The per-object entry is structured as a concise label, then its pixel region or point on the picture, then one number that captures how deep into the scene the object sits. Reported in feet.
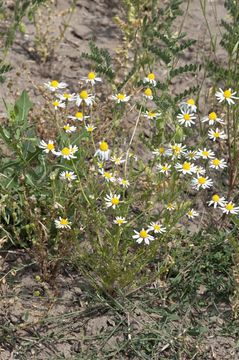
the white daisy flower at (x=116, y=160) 7.63
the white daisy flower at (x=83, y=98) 7.27
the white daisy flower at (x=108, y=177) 7.24
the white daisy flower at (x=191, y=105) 7.61
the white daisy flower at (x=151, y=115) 8.06
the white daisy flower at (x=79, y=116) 7.49
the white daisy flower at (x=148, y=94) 7.63
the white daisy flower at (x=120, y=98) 7.84
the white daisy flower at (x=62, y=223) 7.21
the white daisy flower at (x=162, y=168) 7.58
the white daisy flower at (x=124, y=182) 7.23
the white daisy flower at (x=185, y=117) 7.80
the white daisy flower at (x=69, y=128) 7.76
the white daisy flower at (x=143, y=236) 7.20
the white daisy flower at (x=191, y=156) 7.70
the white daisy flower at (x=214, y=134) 8.08
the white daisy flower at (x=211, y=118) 7.57
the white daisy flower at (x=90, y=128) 7.64
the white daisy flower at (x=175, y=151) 7.52
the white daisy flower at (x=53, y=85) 7.45
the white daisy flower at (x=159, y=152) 7.90
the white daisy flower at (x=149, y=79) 7.96
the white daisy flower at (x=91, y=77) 7.68
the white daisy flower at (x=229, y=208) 7.67
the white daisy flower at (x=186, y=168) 7.45
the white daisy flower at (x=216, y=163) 7.95
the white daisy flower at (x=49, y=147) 7.22
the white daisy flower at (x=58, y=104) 7.64
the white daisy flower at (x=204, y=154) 7.68
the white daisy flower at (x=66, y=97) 7.47
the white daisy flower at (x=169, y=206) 7.58
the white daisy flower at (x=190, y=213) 8.01
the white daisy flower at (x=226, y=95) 7.86
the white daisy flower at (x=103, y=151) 7.01
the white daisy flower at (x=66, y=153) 7.04
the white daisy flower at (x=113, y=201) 7.08
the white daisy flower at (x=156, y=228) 7.38
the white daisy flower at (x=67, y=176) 7.23
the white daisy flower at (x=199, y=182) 7.52
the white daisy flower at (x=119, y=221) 7.05
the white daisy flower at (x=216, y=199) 7.71
